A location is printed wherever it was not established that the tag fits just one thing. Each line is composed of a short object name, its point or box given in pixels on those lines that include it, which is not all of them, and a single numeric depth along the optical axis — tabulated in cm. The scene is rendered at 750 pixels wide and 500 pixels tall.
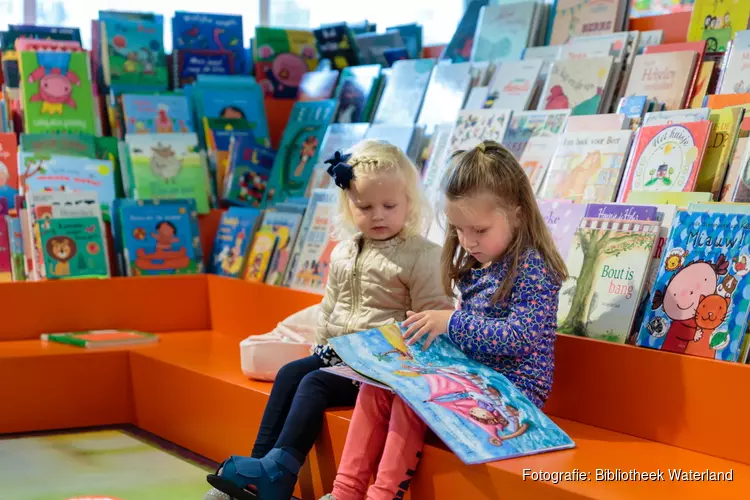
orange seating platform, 246
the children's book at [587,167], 326
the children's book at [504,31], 425
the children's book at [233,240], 468
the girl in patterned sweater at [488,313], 260
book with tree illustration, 290
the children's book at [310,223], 425
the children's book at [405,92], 450
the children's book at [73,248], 447
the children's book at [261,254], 446
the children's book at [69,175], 467
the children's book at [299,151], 492
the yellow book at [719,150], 301
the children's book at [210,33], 541
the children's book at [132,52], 517
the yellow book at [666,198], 296
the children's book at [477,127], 380
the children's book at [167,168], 488
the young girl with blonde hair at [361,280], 292
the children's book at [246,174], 508
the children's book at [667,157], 305
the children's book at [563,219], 315
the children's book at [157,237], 469
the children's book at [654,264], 289
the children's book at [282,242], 435
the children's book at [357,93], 481
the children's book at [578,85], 368
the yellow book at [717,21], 345
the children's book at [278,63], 549
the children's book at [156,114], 504
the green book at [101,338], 414
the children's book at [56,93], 488
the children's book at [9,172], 465
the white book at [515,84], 393
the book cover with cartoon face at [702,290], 264
